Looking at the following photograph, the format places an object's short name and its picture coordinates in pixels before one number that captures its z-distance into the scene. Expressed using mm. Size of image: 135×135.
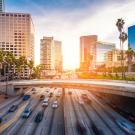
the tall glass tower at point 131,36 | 176300
